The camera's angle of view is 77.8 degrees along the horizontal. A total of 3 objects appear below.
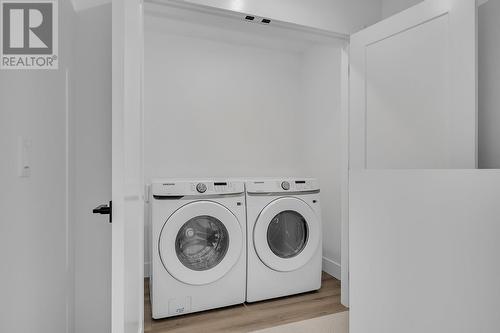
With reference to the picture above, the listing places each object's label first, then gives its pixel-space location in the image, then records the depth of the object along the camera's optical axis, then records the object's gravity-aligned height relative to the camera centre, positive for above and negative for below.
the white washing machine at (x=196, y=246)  2.07 -0.57
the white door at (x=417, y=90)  1.53 +0.43
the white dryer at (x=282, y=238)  2.34 -0.57
